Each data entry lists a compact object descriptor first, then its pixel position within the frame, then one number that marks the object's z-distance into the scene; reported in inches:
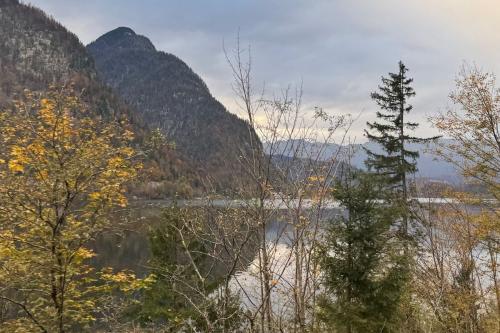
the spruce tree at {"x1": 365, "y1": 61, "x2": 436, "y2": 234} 840.9
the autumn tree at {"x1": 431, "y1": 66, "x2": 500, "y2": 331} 445.7
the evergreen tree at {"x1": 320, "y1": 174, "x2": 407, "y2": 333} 450.0
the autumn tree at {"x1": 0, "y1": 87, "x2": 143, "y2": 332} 272.2
